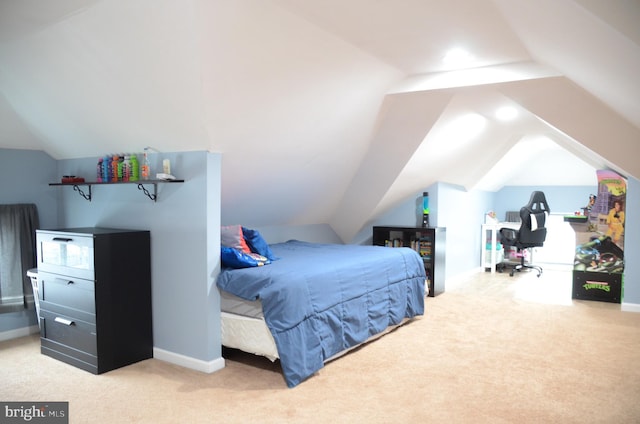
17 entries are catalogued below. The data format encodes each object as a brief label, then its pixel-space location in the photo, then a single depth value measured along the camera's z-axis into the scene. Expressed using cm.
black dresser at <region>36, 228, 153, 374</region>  324
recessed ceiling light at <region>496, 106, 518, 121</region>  479
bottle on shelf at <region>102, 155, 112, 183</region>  374
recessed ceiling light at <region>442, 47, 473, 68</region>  331
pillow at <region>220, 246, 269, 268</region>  336
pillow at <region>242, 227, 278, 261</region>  375
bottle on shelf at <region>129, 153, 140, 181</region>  353
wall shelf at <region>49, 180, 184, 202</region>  329
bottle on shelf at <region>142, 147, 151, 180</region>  345
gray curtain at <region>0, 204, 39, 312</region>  399
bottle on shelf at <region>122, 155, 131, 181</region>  357
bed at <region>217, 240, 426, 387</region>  306
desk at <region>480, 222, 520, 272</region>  767
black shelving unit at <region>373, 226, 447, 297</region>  574
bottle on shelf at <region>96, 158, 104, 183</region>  379
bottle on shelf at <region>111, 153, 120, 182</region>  366
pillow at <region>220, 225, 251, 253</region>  362
